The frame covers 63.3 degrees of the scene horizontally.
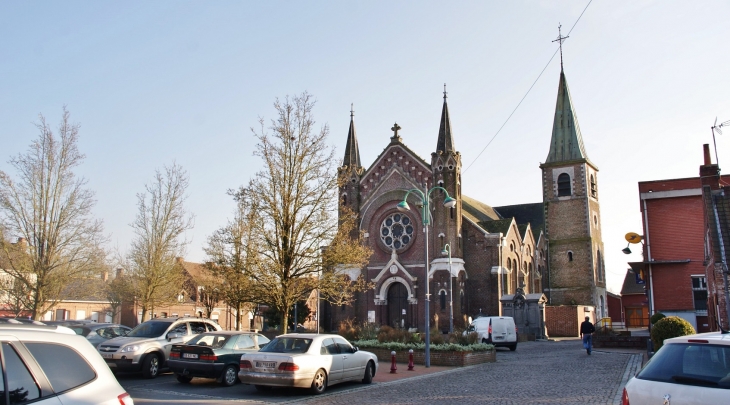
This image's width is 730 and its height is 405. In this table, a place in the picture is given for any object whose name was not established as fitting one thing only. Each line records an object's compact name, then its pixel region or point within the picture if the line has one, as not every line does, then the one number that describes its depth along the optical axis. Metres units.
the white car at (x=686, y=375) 5.75
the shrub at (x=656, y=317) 24.19
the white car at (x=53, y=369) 4.48
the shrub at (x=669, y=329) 16.70
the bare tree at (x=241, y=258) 21.05
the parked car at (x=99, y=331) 18.56
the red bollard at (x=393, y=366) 18.05
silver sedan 12.98
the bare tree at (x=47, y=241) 23.08
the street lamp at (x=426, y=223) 20.53
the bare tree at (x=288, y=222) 20.94
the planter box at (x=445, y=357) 21.08
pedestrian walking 24.56
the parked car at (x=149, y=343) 15.65
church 42.38
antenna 24.41
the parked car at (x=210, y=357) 14.48
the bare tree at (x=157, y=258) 29.84
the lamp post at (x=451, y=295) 39.31
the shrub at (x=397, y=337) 24.41
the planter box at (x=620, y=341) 29.73
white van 29.83
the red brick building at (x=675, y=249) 27.70
